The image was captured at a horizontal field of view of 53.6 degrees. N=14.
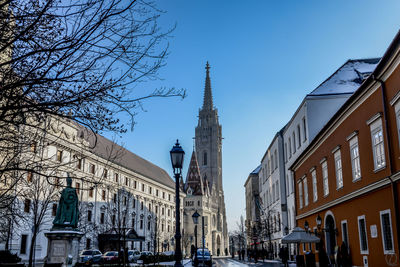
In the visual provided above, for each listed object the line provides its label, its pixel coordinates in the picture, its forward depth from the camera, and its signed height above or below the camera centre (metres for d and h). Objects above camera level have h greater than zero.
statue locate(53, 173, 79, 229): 19.58 +1.15
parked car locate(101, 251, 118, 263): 35.09 -1.97
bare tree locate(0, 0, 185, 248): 6.71 +3.02
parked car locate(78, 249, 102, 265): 36.14 -1.81
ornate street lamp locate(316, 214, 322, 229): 23.94 +0.83
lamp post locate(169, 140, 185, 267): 13.19 +2.33
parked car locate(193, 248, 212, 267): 35.91 -2.08
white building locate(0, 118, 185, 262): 37.97 +4.68
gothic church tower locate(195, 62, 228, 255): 129.38 +26.00
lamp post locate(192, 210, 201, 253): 25.54 +1.16
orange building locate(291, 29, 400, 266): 14.45 +2.75
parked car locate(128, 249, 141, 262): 39.76 -2.03
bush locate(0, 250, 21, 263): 22.38 -1.21
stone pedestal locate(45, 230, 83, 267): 18.36 -0.37
